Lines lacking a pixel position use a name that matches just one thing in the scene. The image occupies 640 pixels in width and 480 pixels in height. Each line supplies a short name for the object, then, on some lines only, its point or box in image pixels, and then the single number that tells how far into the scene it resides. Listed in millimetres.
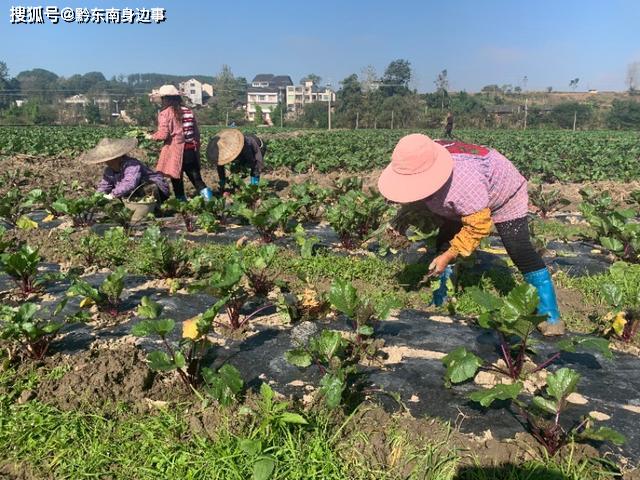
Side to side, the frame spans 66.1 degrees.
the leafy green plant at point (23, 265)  3348
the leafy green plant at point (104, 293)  3059
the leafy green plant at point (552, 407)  1997
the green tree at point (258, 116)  54772
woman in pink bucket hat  2752
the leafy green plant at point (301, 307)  3121
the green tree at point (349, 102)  49844
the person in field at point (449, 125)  23203
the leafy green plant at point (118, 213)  5191
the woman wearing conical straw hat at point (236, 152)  7508
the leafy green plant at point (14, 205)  5480
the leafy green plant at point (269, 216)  4695
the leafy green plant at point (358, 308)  2598
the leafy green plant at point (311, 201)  6059
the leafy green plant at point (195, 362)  2223
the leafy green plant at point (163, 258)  3738
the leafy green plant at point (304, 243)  4449
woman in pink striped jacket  6312
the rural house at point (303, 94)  99750
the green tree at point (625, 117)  48500
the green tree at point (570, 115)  49250
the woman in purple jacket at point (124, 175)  5707
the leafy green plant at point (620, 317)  2940
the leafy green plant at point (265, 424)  1822
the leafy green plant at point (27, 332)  2539
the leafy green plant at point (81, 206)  5160
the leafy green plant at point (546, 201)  6676
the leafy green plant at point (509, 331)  2291
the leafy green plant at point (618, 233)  4391
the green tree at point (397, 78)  70275
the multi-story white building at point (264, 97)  84062
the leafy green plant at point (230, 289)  2883
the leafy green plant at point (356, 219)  4773
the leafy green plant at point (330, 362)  2141
